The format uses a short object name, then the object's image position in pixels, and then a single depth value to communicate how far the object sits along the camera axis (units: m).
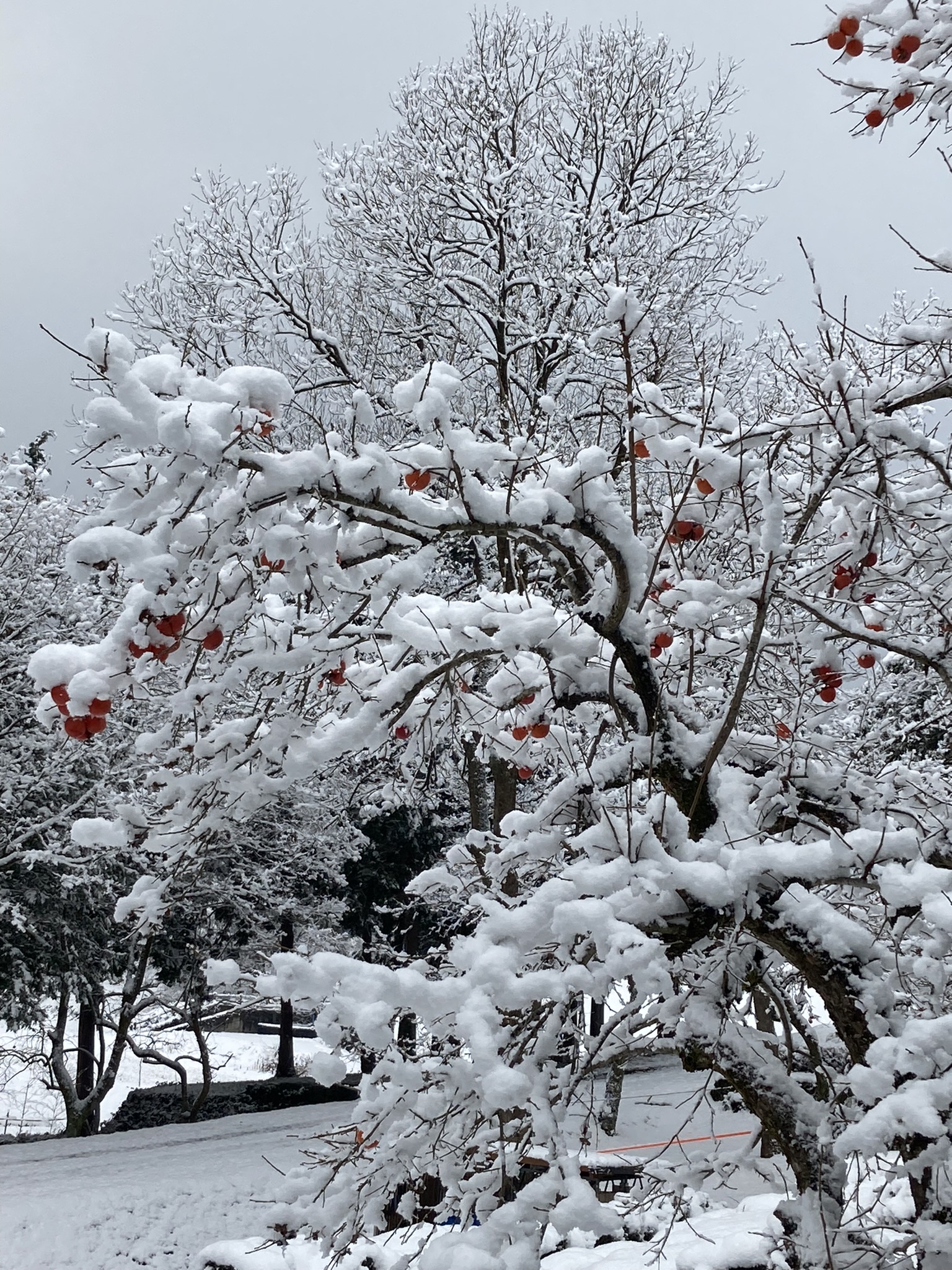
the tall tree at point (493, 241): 10.24
